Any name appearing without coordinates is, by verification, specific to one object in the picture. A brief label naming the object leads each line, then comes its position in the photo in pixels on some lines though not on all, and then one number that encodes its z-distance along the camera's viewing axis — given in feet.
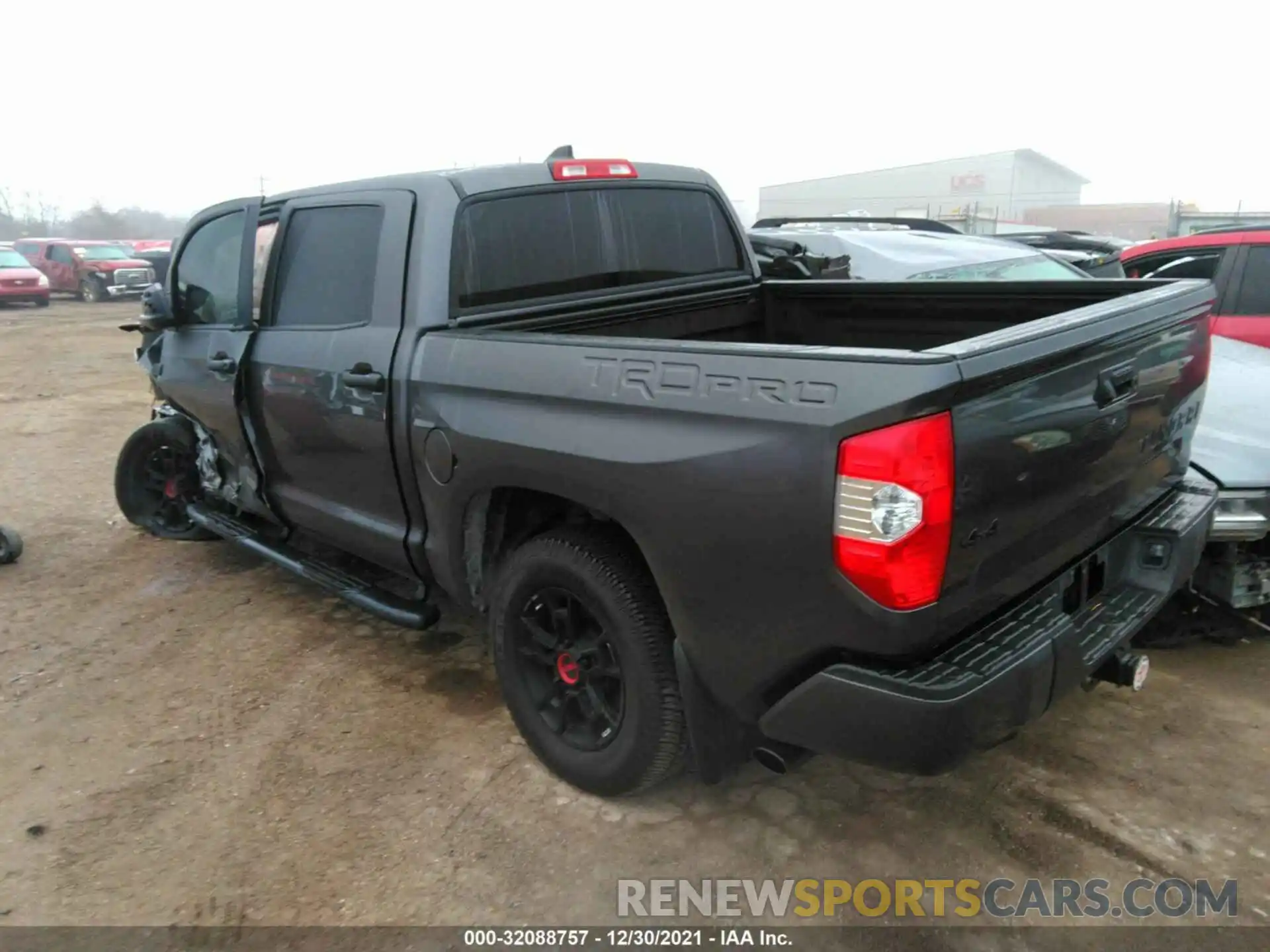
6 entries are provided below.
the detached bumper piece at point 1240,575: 11.82
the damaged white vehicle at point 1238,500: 11.43
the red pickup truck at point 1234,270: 18.94
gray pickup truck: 6.84
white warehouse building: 144.46
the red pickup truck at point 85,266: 82.07
